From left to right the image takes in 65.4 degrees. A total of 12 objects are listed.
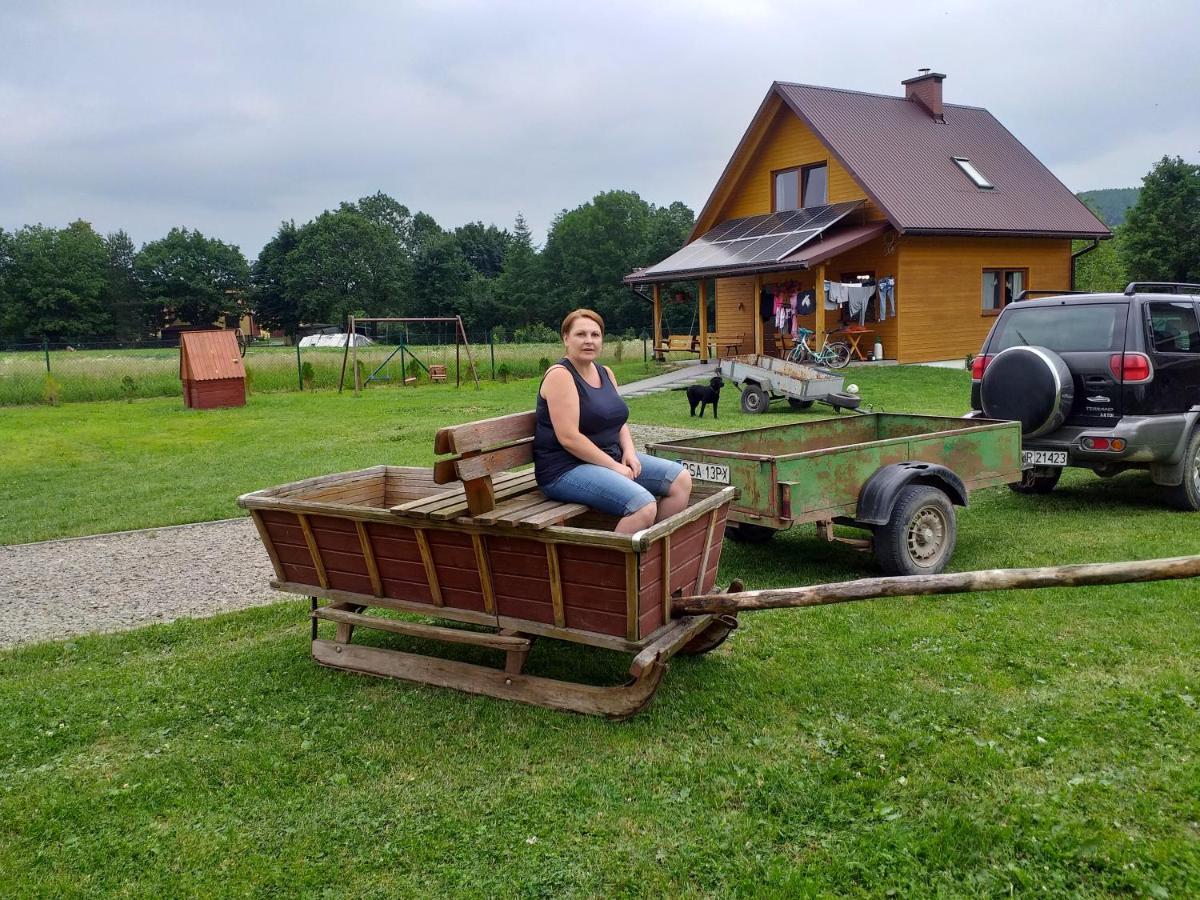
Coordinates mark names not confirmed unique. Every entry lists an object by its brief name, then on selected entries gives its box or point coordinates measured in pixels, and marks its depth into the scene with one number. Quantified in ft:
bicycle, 75.77
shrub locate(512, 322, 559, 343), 183.01
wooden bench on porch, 96.48
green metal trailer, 19.44
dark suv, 26.40
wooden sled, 13.83
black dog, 57.47
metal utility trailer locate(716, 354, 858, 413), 57.06
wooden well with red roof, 69.21
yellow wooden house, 82.74
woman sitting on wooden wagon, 15.24
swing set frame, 80.07
